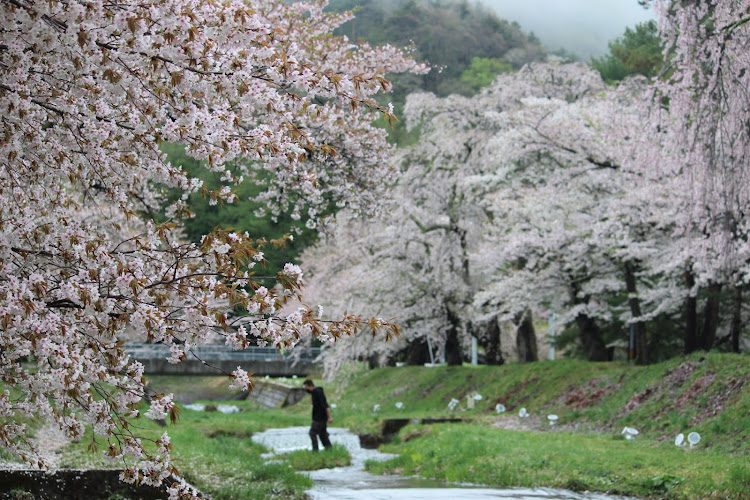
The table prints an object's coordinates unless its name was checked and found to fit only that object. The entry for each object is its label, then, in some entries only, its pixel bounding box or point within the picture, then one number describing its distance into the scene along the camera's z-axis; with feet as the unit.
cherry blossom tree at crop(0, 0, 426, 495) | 28.14
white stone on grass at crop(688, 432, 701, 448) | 78.84
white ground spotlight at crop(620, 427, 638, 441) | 90.94
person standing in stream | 87.91
